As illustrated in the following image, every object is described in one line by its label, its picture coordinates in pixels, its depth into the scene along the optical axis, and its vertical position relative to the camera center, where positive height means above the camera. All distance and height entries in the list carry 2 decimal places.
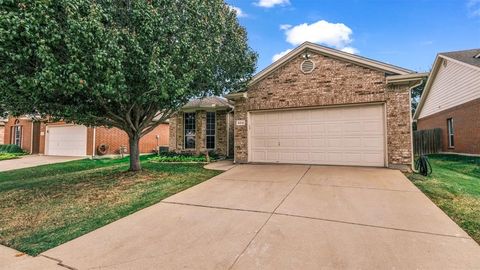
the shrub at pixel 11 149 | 19.34 -0.62
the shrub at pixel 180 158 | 11.71 -0.90
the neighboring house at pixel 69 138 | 16.22 +0.26
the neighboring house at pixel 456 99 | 11.43 +2.41
